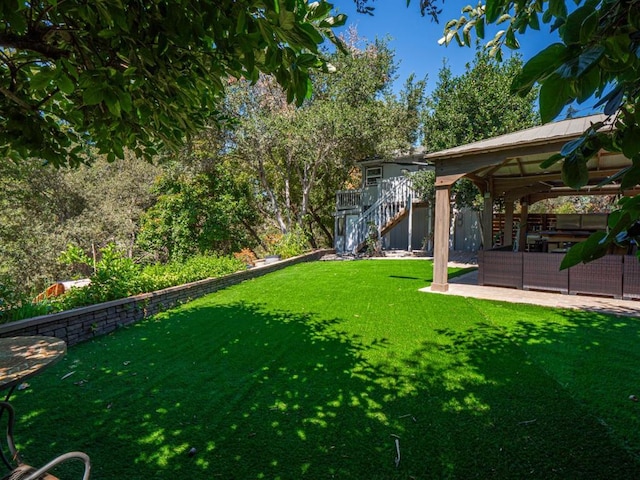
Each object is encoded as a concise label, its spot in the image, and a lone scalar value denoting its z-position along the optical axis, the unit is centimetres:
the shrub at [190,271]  726
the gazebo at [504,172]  667
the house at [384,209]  1672
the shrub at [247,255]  1367
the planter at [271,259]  1283
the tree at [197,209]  1284
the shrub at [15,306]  436
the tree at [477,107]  1245
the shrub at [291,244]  1395
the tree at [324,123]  1430
